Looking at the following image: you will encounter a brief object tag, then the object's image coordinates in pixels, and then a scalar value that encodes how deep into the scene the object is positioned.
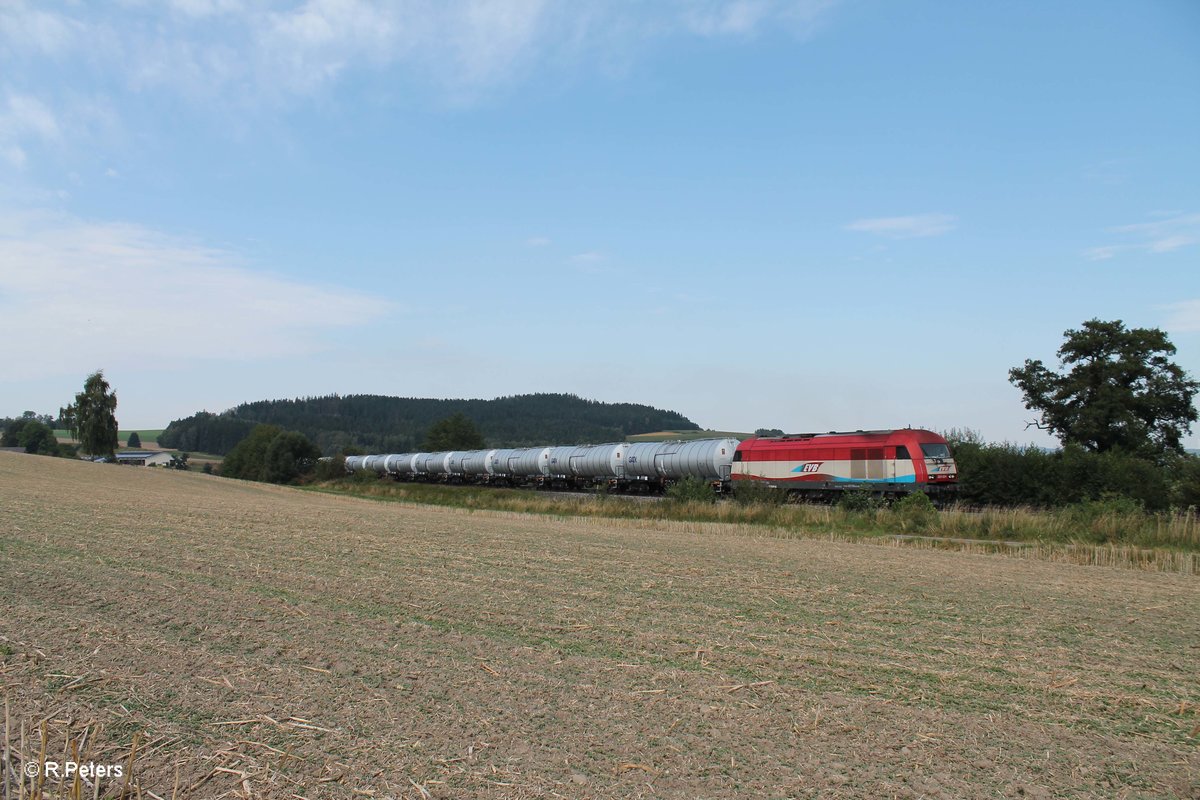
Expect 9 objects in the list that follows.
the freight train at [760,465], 37.06
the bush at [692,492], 38.78
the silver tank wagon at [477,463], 68.00
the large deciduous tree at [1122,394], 50.78
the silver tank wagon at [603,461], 53.03
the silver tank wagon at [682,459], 45.47
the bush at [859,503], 33.12
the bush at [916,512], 29.11
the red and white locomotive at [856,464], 36.72
